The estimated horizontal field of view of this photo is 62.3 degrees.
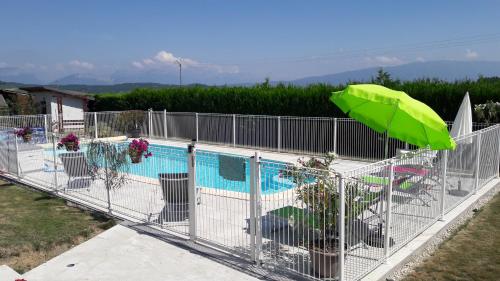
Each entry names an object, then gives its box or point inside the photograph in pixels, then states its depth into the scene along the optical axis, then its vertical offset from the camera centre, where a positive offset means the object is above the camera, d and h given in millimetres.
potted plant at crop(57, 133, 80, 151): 10234 -870
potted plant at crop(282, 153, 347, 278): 4820 -1261
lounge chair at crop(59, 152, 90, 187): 9750 -1357
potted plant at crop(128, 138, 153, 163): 7970 -864
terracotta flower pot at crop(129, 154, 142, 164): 7952 -988
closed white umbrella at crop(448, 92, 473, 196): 7828 -794
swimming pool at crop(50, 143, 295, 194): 6289 -1051
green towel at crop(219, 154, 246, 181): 5609 -851
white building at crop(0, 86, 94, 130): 25219 +306
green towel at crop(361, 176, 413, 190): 5186 -982
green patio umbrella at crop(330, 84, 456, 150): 5891 -154
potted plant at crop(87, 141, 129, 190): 7887 -1090
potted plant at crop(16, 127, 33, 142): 12860 -837
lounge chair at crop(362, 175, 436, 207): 5418 -1200
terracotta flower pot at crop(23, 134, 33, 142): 12914 -945
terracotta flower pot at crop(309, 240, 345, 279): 4860 -1819
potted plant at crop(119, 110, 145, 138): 21594 -742
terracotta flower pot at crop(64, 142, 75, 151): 10234 -928
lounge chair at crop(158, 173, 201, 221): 7043 -1503
